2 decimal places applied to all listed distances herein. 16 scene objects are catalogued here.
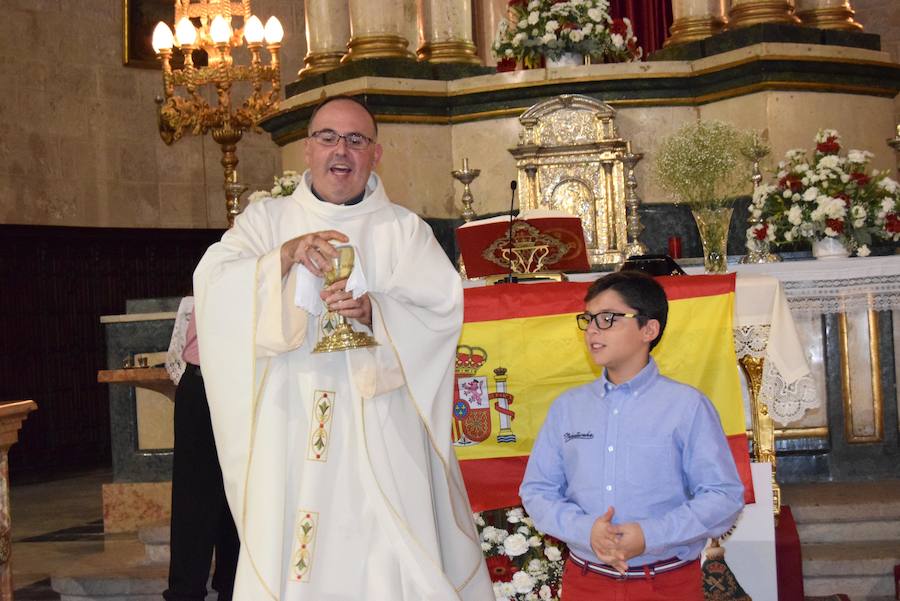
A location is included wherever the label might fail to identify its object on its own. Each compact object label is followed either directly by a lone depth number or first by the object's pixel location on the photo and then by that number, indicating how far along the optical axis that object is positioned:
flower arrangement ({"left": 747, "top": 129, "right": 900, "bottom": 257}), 7.09
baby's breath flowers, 7.13
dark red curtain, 11.73
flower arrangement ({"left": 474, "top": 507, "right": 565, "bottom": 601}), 5.50
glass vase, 7.00
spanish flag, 5.64
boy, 3.45
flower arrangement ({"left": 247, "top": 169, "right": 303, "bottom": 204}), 7.96
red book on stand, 6.37
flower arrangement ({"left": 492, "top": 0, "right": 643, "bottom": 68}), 8.76
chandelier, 10.17
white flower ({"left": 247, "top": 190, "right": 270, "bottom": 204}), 7.87
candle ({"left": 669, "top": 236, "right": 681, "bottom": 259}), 8.13
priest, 4.10
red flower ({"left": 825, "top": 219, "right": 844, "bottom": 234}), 7.06
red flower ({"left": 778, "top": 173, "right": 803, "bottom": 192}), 7.26
